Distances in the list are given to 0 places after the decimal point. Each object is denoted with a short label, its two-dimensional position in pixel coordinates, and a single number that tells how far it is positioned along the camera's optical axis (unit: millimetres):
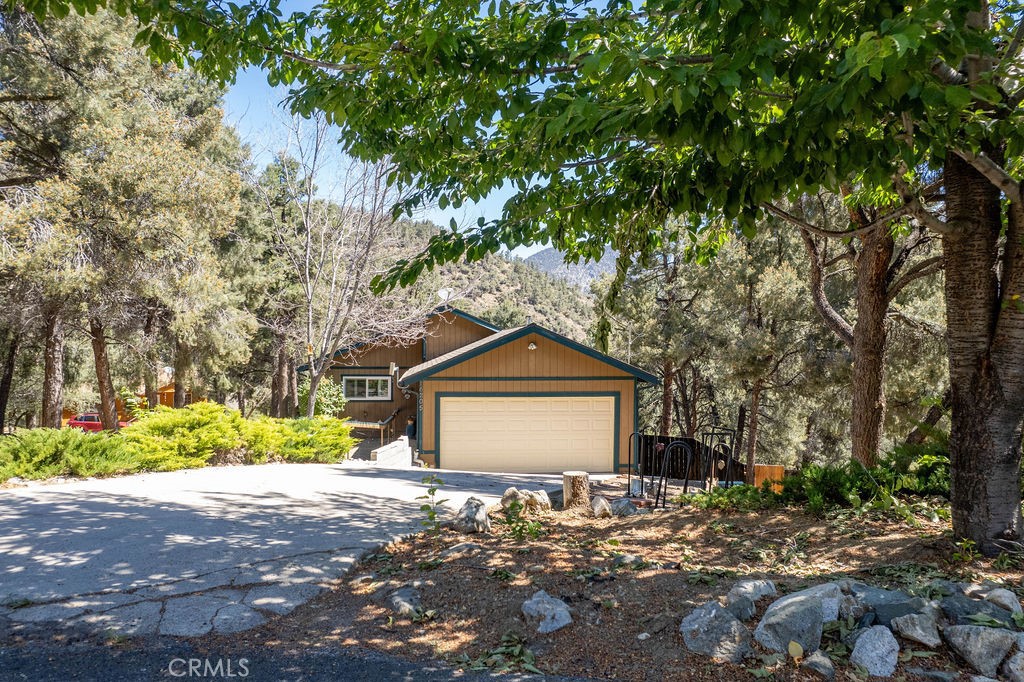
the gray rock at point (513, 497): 6797
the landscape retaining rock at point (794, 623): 3191
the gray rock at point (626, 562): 4496
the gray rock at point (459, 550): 5074
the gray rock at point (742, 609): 3473
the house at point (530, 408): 15625
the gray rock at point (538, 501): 6891
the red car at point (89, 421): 27131
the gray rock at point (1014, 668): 2855
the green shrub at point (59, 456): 8281
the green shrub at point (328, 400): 17812
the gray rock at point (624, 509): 6512
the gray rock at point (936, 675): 2900
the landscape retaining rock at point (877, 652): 2984
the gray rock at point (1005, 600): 3225
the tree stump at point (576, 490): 7184
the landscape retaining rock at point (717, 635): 3221
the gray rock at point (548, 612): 3682
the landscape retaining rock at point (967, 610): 3188
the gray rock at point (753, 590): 3609
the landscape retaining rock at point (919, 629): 3119
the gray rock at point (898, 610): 3264
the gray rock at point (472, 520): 5848
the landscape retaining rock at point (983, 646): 2941
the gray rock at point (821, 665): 2989
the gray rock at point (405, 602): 4031
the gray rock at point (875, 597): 3395
